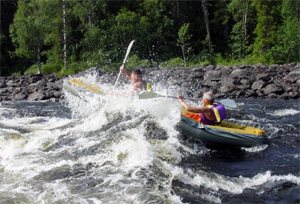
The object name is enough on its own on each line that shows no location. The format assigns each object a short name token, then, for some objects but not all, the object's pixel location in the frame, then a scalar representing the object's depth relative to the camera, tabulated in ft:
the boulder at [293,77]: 43.60
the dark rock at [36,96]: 43.93
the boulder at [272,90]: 40.47
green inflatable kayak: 19.95
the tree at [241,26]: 76.79
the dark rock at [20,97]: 44.62
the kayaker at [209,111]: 20.52
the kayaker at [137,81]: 27.25
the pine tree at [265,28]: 72.38
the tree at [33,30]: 63.36
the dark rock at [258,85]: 42.49
